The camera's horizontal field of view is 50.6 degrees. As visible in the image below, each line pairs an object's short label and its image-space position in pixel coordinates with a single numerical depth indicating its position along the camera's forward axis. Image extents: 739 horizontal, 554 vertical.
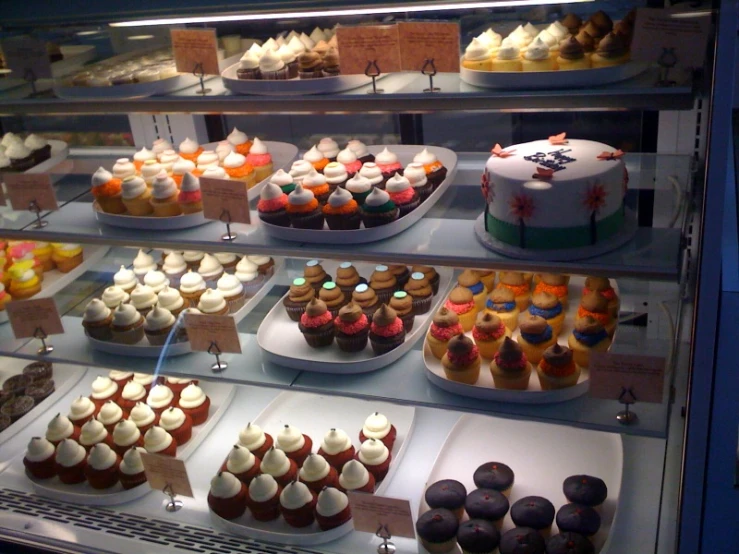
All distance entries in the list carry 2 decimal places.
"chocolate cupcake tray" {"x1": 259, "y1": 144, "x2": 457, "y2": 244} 2.22
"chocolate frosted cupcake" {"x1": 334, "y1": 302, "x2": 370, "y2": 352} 2.48
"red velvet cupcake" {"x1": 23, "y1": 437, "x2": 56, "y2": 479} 2.83
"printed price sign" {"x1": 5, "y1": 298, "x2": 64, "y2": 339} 2.70
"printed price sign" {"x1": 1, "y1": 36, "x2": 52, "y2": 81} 2.38
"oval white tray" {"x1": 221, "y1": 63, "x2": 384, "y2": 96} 2.11
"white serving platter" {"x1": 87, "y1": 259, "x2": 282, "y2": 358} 2.64
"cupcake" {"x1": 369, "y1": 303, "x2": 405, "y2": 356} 2.44
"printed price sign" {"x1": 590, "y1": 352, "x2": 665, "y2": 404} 1.96
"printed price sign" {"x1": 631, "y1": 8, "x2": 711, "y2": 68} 1.73
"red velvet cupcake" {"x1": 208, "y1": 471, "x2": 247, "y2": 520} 2.54
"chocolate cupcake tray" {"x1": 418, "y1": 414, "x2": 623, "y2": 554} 2.47
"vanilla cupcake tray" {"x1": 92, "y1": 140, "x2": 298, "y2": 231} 2.45
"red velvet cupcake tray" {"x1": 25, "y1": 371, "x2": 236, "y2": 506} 2.74
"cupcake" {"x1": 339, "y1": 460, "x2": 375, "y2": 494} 2.49
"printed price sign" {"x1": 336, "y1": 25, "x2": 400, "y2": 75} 1.95
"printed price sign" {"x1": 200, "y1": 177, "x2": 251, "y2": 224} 2.28
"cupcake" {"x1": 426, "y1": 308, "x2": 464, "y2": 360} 2.37
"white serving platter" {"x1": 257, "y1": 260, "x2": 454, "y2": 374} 2.44
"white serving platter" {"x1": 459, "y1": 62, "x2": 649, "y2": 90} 1.84
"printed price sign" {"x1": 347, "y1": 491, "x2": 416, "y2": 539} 2.28
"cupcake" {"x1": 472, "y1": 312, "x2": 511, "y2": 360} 2.35
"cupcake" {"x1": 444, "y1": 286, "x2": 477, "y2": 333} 2.51
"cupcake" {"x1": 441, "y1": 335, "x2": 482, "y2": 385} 2.23
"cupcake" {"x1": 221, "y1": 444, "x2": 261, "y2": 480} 2.65
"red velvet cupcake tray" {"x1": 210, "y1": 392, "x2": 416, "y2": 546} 2.50
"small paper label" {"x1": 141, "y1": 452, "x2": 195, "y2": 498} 2.55
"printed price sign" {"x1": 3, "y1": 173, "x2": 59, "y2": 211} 2.54
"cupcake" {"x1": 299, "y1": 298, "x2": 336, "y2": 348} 2.53
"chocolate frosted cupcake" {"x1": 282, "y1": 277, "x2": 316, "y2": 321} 2.72
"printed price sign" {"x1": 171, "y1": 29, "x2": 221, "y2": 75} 2.16
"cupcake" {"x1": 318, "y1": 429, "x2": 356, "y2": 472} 2.68
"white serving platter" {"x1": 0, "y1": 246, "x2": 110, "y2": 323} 3.02
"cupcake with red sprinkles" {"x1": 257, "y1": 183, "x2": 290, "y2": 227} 2.33
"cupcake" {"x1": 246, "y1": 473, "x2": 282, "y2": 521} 2.51
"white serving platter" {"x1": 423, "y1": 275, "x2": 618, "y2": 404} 2.18
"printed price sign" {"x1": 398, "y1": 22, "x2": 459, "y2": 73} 1.90
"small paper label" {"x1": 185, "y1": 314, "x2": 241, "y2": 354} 2.49
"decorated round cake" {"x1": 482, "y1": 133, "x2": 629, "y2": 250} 1.92
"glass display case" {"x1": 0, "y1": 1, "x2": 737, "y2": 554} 1.94
